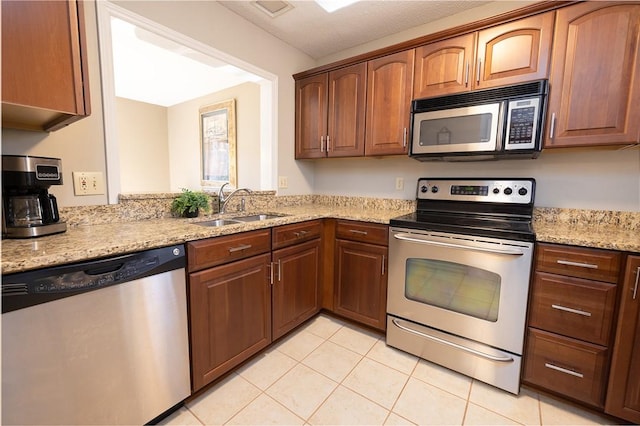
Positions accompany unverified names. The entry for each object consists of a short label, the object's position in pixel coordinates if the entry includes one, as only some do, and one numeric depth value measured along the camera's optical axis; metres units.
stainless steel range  1.45
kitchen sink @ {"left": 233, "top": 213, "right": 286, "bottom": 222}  2.09
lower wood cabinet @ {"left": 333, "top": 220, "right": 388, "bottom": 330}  1.92
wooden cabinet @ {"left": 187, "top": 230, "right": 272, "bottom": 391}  1.33
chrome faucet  2.01
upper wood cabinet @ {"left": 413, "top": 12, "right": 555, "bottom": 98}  1.54
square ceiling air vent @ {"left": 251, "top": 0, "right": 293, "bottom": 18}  1.88
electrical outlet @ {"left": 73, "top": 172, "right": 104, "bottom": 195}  1.39
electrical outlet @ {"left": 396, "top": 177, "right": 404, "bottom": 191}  2.36
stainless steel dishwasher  0.86
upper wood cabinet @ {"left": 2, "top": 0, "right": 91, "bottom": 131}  0.90
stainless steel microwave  1.55
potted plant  1.75
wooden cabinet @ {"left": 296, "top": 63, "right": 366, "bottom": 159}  2.22
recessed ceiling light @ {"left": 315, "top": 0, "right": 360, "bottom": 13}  1.86
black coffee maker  1.06
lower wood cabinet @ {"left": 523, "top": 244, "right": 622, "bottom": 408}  1.27
